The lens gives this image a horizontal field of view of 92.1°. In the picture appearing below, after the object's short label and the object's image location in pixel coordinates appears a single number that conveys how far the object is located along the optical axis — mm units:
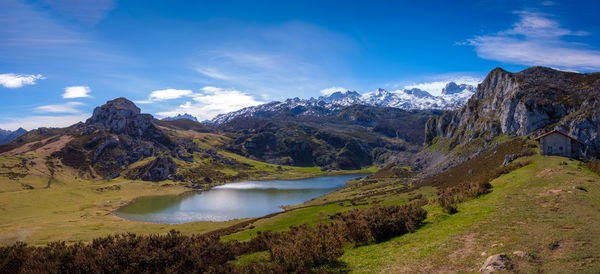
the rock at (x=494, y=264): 12898
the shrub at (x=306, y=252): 18227
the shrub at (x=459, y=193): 27109
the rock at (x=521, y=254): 13596
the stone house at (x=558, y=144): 44156
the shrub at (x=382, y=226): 23734
